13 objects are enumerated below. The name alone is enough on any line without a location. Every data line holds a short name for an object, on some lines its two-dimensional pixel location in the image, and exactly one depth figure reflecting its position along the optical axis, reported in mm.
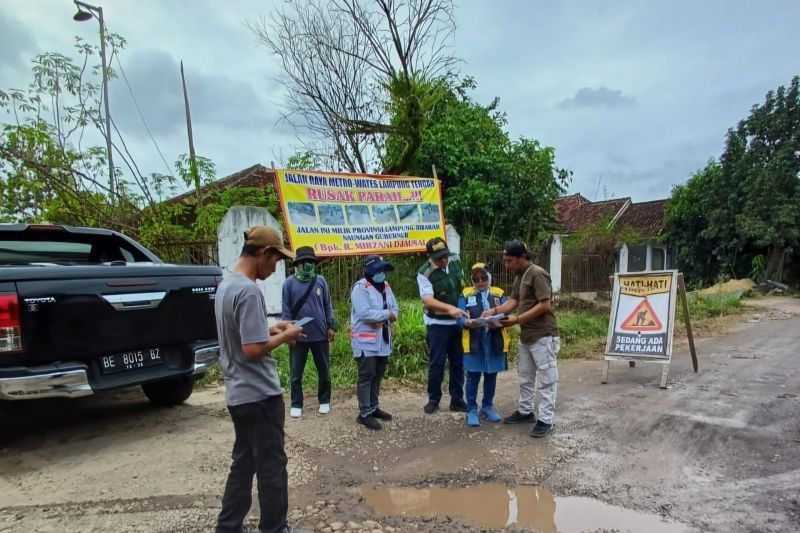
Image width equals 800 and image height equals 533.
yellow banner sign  6887
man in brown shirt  4352
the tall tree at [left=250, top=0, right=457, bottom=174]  11516
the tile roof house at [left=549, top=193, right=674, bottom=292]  13258
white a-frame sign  6125
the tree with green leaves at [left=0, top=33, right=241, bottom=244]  7289
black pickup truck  3350
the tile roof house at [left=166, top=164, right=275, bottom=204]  14575
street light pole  7988
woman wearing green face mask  4828
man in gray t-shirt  2432
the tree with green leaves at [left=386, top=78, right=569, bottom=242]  11219
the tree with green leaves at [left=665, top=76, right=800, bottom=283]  19922
